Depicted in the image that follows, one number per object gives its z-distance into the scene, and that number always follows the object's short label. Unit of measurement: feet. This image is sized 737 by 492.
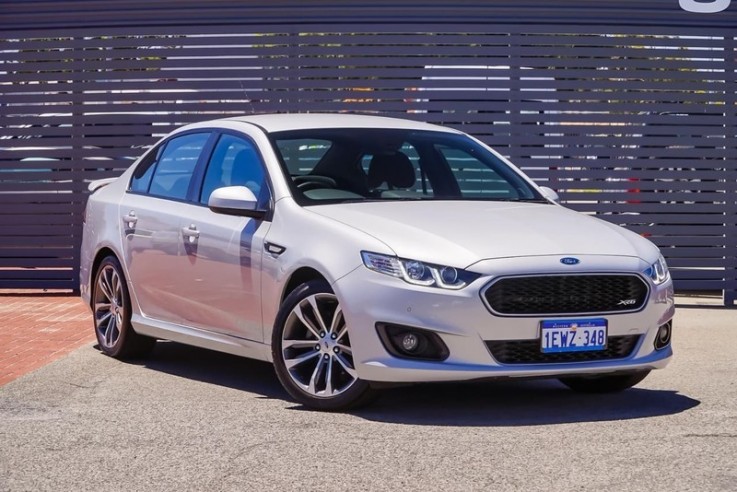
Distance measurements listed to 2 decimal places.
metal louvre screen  58.53
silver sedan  30.21
